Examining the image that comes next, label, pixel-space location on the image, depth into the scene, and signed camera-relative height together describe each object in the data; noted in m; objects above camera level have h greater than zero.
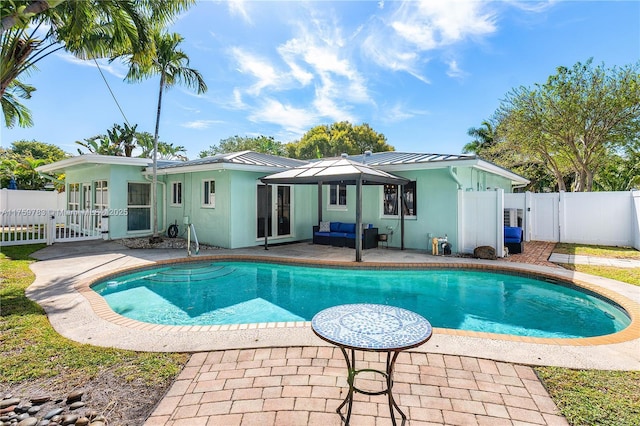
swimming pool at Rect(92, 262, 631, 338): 5.47 -1.76
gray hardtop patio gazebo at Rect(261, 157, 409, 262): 9.01 +1.16
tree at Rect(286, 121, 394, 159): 34.38 +8.08
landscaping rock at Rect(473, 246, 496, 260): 9.40 -1.14
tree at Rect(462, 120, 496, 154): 33.62 +8.18
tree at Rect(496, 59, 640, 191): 15.32 +5.19
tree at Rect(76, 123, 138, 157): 23.10 +5.30
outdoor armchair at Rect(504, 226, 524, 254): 10.38 -0.84
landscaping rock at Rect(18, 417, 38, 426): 2.36 -1.57
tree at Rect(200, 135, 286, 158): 37.66 +8.72
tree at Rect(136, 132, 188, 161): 24.56 +5.88
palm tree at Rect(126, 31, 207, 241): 11.09 +5.28
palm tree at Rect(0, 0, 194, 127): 7.28 +4.69
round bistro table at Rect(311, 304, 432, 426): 2.24 -0.90
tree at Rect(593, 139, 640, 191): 20.02 +3.31
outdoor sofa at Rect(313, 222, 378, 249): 11.45 -0.78
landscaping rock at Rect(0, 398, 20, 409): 2.60 -1.57
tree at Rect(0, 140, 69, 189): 20.76 +2.61
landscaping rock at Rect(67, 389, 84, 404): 2.69 -1.57
